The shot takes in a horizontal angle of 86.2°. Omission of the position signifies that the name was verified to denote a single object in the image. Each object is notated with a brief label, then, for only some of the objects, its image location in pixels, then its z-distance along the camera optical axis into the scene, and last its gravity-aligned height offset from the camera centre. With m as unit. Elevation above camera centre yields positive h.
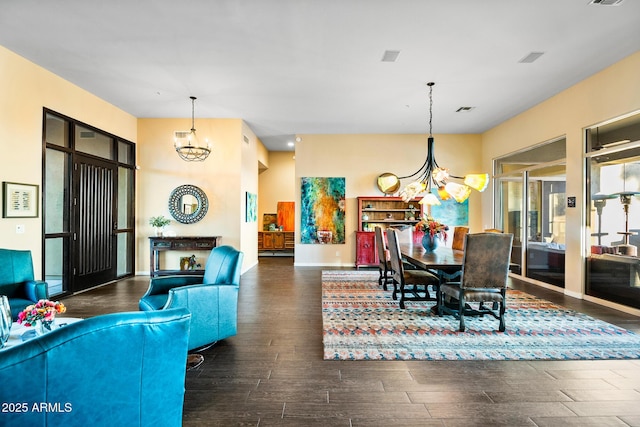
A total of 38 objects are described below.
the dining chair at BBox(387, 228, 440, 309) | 4.48 -0.82
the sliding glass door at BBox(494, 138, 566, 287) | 5.89 +0.15
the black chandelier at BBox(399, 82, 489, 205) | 4.50 +0.42
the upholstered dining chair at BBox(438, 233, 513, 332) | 3.61 -0.58
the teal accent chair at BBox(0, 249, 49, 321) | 3.44 -0.69
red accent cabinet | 8.11 -0.80
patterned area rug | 3.08 -1.24
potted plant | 6.81 -0.16
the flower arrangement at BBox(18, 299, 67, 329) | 2.00 -0.59
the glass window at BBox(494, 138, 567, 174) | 5.88 +1.14
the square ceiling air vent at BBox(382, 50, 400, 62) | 4.23 +2.03
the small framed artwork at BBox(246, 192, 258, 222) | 8.00 +0.18
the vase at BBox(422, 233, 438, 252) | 5.05 -0.39
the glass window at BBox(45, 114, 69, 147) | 4.99 +1.27
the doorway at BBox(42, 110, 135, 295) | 5.11 +0.15
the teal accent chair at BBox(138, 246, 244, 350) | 3.01 -0.76
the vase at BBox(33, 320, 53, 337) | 2.04 -0.68
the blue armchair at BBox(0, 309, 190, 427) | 1.07 -0.54
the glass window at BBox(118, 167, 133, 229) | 6.82 +0.34
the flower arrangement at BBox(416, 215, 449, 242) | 4.97 -0.17
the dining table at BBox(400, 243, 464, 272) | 3.88 -0.54
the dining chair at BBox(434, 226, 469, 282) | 4.10 -0.61
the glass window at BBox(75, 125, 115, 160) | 5.63 +1.27
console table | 6.70 -0.57
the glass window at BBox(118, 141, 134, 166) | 6.79 +1.26
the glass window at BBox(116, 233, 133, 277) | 6.83 -0.81
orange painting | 11.43 +0.00
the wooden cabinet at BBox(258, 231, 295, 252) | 11.00 -0.84
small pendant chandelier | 5.92 +1.24
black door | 5.60 -0.15
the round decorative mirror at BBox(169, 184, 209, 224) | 7.18 +0.23
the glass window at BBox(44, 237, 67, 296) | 5.04 -0.76
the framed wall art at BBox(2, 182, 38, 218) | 4.21 +0.18
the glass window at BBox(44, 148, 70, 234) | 5.03 +0.34
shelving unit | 8.13 -0.06
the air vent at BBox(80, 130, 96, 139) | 5.71 +1.37
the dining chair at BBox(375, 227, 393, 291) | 5.69 -0.70
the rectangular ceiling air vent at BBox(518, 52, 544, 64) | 4.26 +2.02
